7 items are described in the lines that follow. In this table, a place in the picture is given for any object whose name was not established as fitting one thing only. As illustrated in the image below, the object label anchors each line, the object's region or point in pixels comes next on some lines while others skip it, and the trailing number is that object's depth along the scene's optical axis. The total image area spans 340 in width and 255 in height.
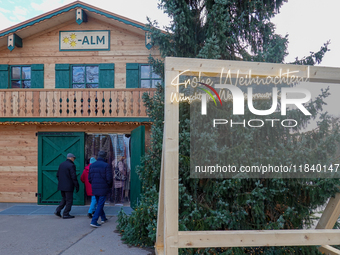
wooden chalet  9.23
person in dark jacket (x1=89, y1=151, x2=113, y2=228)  6.35
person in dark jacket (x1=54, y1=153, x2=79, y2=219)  7.25
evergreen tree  4.56
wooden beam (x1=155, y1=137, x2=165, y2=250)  4.10
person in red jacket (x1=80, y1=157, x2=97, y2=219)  7.24
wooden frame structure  3.29
